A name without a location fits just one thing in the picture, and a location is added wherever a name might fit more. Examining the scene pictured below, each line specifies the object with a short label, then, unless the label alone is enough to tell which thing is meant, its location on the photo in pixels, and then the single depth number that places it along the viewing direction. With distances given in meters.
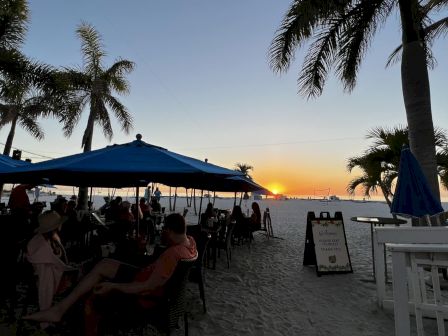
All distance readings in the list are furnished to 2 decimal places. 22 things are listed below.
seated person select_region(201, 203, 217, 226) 9.62
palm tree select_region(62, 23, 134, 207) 19.11
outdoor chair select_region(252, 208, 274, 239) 13.32
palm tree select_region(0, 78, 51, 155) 19.41
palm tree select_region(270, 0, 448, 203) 7.02
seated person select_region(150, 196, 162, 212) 15.48
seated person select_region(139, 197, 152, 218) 11.21
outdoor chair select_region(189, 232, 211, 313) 4.38
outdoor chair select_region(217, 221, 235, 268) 7.44
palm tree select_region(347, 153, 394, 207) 12.11
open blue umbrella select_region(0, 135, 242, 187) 3.63
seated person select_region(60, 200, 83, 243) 7.42
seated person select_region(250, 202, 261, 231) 11.34
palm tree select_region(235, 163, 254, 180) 68.62
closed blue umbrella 4.52
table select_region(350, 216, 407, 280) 5.62
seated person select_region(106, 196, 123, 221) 9.91
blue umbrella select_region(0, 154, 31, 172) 6.20
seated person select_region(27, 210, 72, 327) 3.60
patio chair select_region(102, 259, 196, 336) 2.88
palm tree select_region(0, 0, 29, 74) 10.96
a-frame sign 6.99
